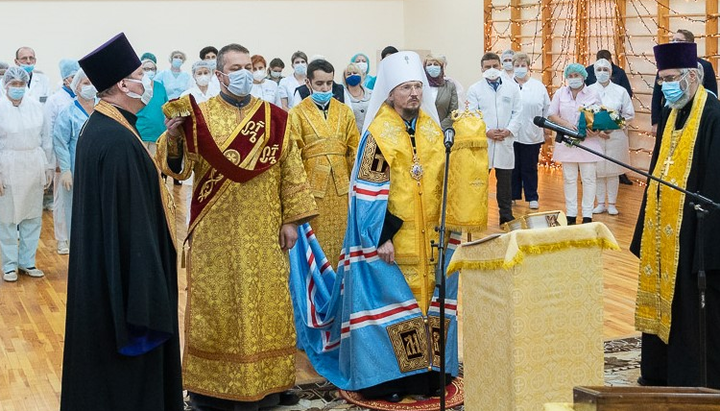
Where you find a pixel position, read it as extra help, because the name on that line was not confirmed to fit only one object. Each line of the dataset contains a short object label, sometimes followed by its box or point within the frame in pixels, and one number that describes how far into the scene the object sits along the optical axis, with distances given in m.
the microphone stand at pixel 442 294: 3.87
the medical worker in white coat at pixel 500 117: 11.04
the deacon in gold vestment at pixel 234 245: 5.04
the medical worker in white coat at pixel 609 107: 11.19
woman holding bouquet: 10.57
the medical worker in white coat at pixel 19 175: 8.80
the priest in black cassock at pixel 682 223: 4.95
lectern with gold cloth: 3.93
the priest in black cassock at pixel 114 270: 3.80
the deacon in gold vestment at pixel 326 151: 6.70
